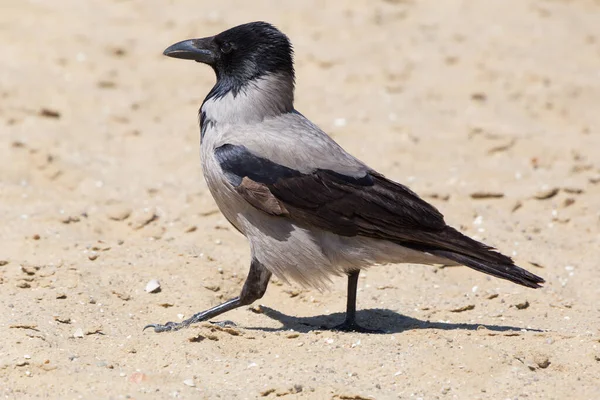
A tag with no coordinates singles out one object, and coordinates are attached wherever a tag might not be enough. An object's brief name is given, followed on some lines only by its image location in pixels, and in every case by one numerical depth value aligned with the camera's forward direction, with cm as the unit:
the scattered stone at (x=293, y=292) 1470
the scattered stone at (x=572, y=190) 1809
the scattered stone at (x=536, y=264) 1545
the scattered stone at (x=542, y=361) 1154
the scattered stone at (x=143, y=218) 1622
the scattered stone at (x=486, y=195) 1802
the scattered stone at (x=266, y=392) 1048
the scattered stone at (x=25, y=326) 1180
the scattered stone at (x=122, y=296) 1362
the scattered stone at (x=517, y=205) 1766
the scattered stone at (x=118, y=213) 1647
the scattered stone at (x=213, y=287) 1432
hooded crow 1262
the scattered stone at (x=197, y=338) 1180
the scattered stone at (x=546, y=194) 1798
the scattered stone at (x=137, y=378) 1057
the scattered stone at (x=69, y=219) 1602
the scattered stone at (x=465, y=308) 1394
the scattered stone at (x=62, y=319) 1240
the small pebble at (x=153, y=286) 1392
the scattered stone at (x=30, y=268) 1373
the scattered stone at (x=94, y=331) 1223
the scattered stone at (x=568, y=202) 1769
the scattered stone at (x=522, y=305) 1409
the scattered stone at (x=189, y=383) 1060
